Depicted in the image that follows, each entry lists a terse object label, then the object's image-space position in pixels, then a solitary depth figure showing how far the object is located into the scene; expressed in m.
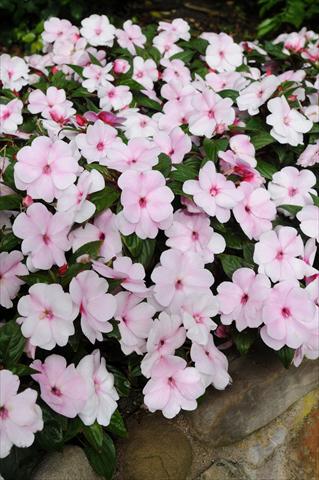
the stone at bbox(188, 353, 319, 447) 0.77
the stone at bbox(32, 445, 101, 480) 0.68
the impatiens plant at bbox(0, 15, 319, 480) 0.63
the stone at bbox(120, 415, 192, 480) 0.73
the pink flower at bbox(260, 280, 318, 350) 0.68
